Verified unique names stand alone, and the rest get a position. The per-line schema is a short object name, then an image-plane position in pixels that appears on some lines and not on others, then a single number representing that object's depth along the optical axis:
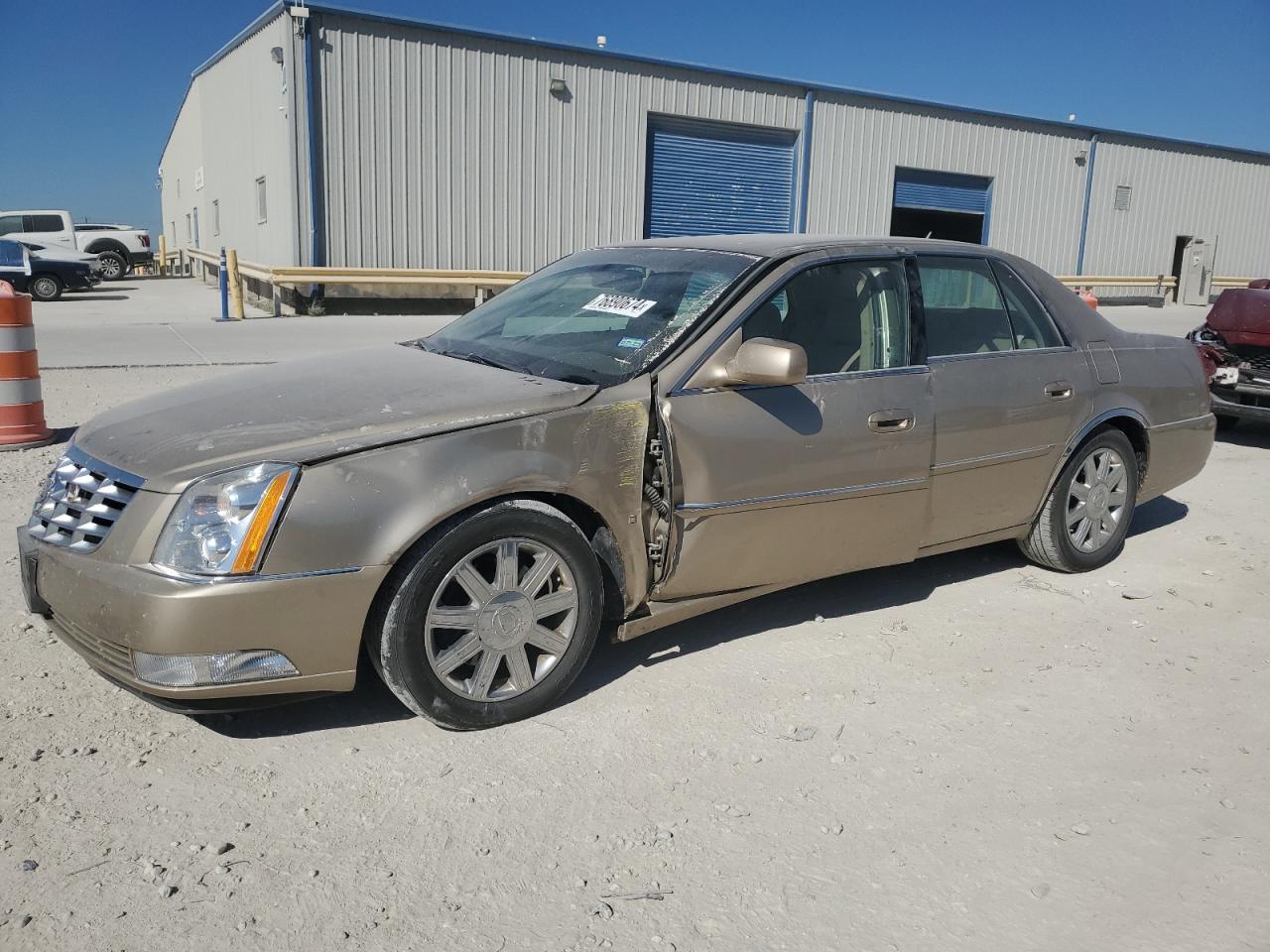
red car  8.61
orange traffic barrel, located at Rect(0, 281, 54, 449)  7.13
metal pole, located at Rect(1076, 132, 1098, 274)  28.12
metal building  18.88
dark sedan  22.41
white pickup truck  26.36
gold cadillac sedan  3.03
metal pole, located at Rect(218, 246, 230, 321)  18.05
